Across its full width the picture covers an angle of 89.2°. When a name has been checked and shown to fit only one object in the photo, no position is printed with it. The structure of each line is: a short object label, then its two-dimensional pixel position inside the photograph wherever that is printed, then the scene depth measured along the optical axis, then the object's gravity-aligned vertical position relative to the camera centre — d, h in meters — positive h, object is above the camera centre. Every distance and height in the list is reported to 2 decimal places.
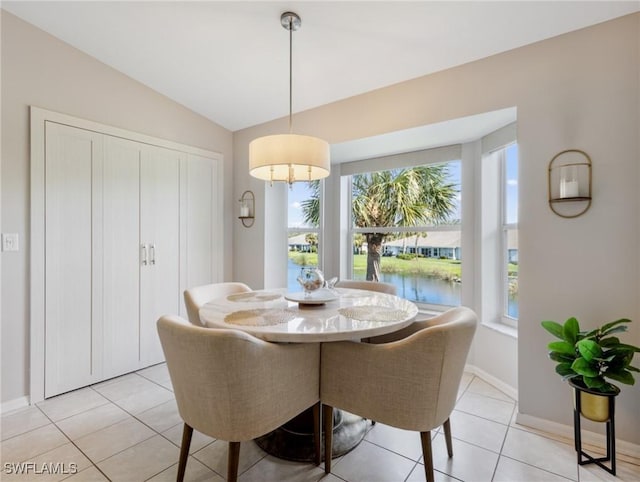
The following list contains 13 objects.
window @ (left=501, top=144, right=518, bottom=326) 2.63 +0.08
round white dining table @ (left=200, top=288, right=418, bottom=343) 1.42 -0.39
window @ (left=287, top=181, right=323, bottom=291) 3.72 +0.17
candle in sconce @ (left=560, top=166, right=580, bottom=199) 1.82 +0.33
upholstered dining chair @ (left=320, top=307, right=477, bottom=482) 1.34 -0.60
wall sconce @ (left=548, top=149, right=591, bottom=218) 1.83 +0.34
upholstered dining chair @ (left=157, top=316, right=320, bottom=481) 1.23 -0.57
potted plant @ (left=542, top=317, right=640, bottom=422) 1.54 -0.59
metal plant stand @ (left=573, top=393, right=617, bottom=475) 1.60 -1.02
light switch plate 2.19 +0.00
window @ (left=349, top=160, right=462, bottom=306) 3.03 +0.11
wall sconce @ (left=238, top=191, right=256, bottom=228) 3.55 +0.36
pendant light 1.77 +0.50
